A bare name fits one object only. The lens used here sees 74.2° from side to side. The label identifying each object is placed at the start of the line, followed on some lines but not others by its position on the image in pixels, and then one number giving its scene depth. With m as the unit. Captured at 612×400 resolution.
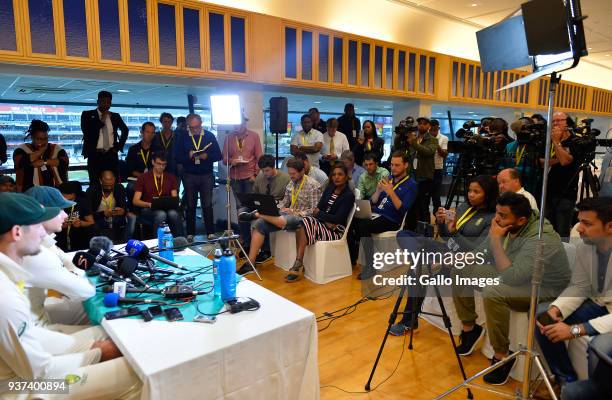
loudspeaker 4.81
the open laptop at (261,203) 3.78
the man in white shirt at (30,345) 1.24
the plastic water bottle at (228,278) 1.77
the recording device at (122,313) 1.66
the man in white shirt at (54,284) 1.66
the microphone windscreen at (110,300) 1.76
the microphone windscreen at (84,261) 2.18
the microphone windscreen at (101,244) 2.32
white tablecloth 1.35
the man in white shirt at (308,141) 5.29
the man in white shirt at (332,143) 5.46
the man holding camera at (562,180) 3.69
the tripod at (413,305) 2.11
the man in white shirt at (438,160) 5.64
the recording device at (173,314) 1.63
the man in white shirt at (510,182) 2.94
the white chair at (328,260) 3.72
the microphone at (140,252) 2.23
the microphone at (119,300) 1.77
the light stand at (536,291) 1.69
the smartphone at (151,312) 1.63
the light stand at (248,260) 3.41
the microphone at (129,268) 2.01
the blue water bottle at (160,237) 2.56
